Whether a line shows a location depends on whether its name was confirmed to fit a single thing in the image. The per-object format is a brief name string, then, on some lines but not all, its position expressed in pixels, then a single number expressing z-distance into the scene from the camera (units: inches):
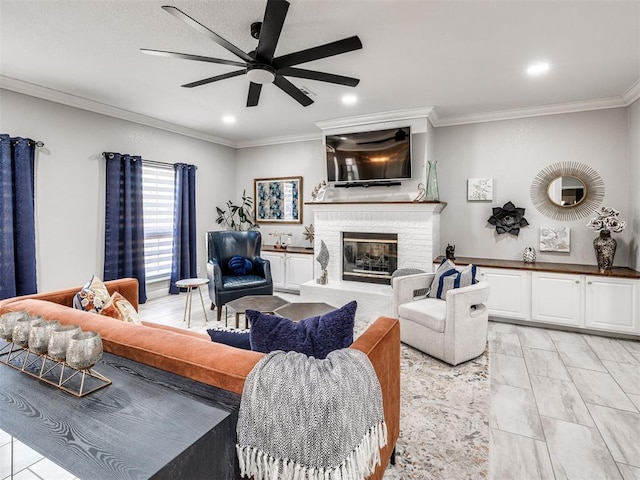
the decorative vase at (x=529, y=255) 162.7
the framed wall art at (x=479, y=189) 175.8
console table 31.7
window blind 191.0
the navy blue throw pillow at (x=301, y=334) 52.3
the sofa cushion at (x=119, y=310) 81.6
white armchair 111.6
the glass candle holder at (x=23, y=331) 53.5
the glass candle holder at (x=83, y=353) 44.3
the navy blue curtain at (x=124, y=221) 167.3
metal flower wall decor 169.5
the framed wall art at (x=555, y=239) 161.9
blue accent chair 158.2
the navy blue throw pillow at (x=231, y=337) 59.6
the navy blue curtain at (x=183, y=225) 204.2
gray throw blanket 38.9
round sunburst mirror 157.1
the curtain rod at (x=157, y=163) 187.9
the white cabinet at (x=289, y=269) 212.1
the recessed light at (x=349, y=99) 150.6
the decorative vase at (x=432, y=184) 170.4
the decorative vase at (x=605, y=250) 142.3
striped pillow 123.6
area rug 69.0
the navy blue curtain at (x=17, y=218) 130.5
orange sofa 44.7
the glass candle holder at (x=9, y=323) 55.6
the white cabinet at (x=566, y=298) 135.0
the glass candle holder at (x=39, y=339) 49.9
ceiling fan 70.5
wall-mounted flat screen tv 172.2
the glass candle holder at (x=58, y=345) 46.4
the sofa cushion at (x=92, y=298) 81.2
